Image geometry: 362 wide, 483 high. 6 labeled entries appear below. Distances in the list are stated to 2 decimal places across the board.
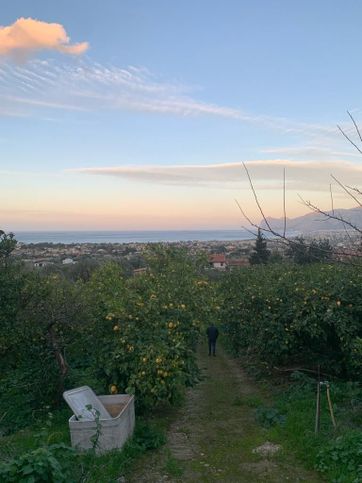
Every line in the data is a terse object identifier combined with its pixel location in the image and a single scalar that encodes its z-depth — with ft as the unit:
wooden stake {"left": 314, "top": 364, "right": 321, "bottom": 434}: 21.91
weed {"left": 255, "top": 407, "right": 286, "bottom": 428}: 25.07
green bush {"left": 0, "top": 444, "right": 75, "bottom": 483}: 13.20
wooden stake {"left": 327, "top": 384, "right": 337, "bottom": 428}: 22.08
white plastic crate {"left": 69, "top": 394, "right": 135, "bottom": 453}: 20.03
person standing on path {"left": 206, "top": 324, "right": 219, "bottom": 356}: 50.21
